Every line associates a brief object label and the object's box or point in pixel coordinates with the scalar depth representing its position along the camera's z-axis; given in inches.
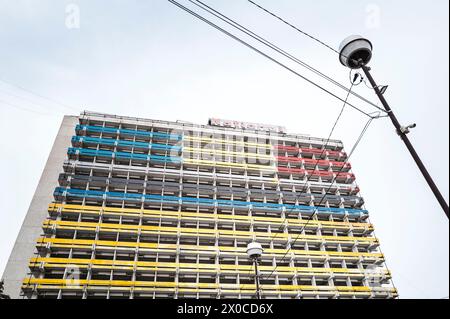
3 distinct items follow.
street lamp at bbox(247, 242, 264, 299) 522.0
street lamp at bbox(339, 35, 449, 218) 283.0
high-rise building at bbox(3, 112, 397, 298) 1390.3
